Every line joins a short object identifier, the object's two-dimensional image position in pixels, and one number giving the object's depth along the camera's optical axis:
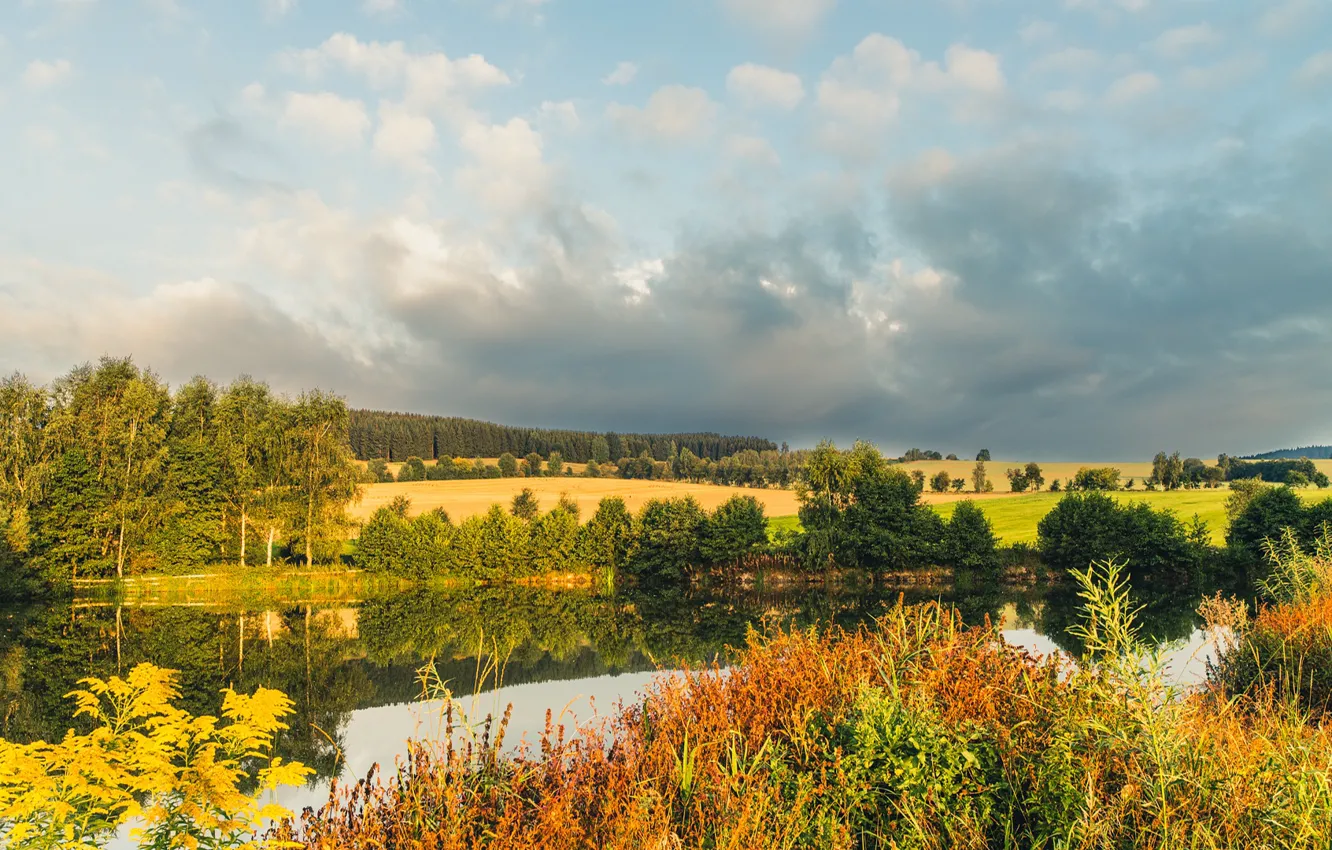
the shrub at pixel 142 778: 4.20
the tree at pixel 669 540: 45.91
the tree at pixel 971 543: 43.84
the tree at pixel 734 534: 45.31
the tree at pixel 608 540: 46.41
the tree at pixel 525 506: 52.81
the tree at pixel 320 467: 42.38
